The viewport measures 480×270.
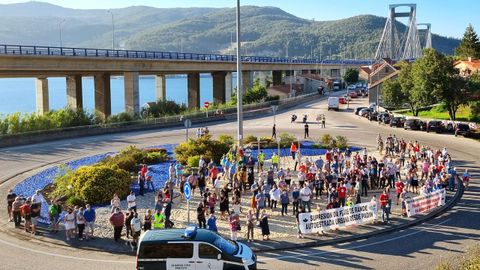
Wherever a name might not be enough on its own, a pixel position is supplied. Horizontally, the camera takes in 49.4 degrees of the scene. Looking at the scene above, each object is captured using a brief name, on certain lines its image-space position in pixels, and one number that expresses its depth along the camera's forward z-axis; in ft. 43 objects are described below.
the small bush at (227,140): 116.47
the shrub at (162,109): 206.47
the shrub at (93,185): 76.79
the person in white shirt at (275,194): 72.49
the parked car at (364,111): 210.30
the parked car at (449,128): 159.84
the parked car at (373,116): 196.92
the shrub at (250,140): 131.75
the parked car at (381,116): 188.42
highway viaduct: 165.89
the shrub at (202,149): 105.91
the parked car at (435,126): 160.76
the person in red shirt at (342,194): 71.31
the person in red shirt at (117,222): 58.75
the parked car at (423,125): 165.68
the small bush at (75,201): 75.47
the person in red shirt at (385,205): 66.23
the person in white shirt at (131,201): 66.74
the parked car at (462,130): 151.63
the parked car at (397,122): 177.06
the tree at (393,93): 218.59
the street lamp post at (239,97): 94.84
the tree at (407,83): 206.49
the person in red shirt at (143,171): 84.73
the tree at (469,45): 343.91
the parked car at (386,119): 185.68
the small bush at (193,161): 101.86
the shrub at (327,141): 127.95
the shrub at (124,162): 99.19
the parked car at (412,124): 168.76
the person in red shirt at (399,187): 74.50
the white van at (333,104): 238.48
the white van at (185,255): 45.47
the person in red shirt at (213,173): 85.58
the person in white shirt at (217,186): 78.29
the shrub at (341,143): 126.72
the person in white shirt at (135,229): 57.00
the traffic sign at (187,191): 61.52
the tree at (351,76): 484.87
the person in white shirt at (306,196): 68.64
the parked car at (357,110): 224.94
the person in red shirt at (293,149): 109.52
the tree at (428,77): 178.91
